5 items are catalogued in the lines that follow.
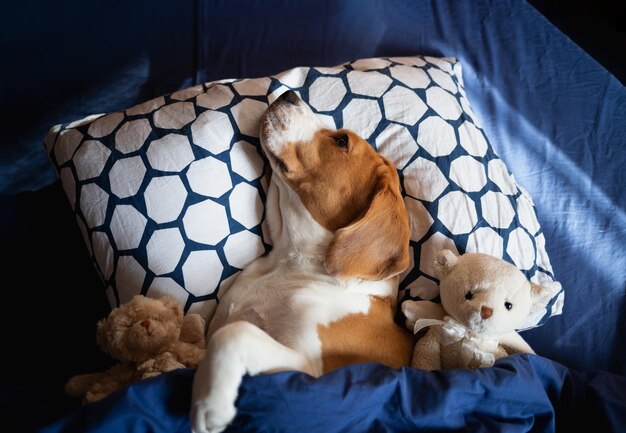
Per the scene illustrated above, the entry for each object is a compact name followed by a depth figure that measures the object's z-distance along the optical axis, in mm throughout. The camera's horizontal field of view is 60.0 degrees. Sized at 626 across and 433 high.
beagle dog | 1423
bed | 1147
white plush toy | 1349
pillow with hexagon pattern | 1519
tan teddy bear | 1267
